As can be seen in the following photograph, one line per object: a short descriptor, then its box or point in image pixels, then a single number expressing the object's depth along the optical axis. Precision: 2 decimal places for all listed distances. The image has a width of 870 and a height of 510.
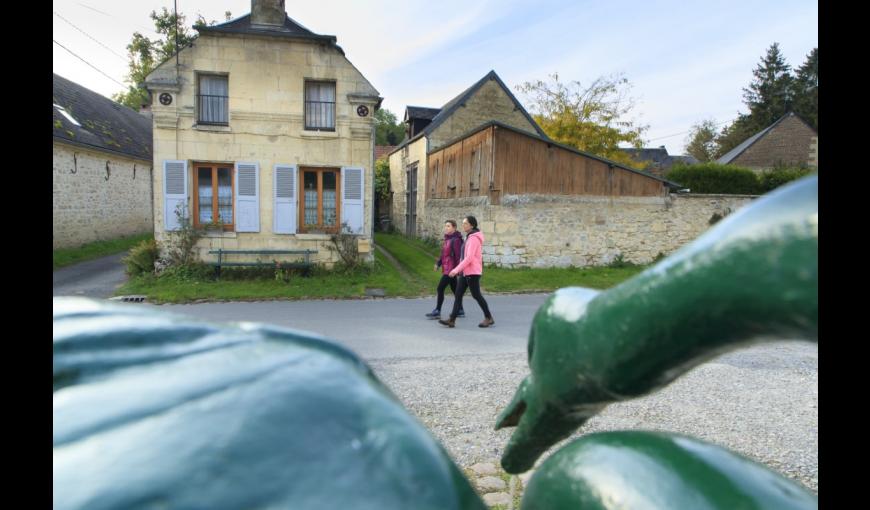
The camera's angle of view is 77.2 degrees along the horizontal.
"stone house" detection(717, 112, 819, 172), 30.39
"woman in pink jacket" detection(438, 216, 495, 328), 7.71
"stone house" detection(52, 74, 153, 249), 16.27
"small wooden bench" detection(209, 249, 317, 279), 12.04
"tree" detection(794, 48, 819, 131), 40.78
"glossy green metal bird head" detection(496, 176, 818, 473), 0.47
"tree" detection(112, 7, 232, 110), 33.03
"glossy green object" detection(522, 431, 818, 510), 0.58
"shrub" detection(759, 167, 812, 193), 20.32
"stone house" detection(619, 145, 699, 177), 47.87
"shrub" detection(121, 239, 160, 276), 12.03
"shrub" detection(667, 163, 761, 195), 20.45
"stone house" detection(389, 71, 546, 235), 23.14
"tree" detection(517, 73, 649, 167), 25.05
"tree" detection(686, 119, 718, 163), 50.06
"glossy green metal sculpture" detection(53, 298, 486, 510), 0.58
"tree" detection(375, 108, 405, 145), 51.03
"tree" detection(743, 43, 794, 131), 42.16
